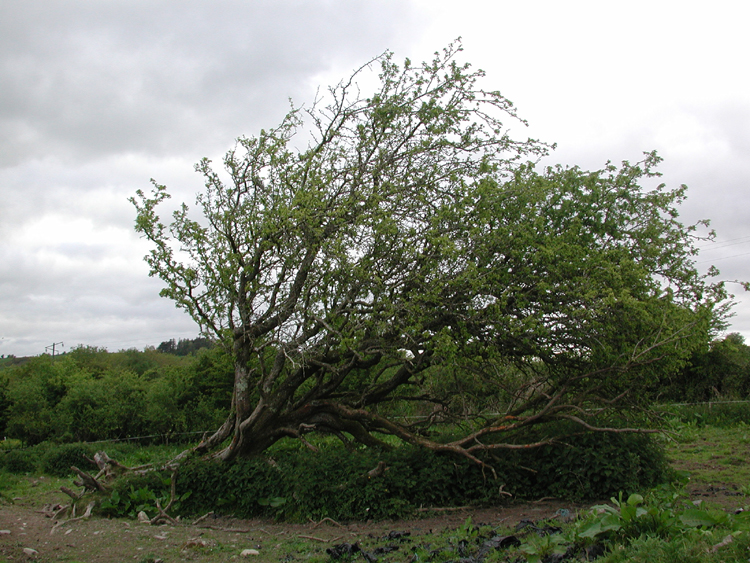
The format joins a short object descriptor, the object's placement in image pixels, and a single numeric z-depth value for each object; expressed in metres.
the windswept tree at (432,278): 8.70
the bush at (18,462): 16.61
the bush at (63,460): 16.39
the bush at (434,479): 8.30
